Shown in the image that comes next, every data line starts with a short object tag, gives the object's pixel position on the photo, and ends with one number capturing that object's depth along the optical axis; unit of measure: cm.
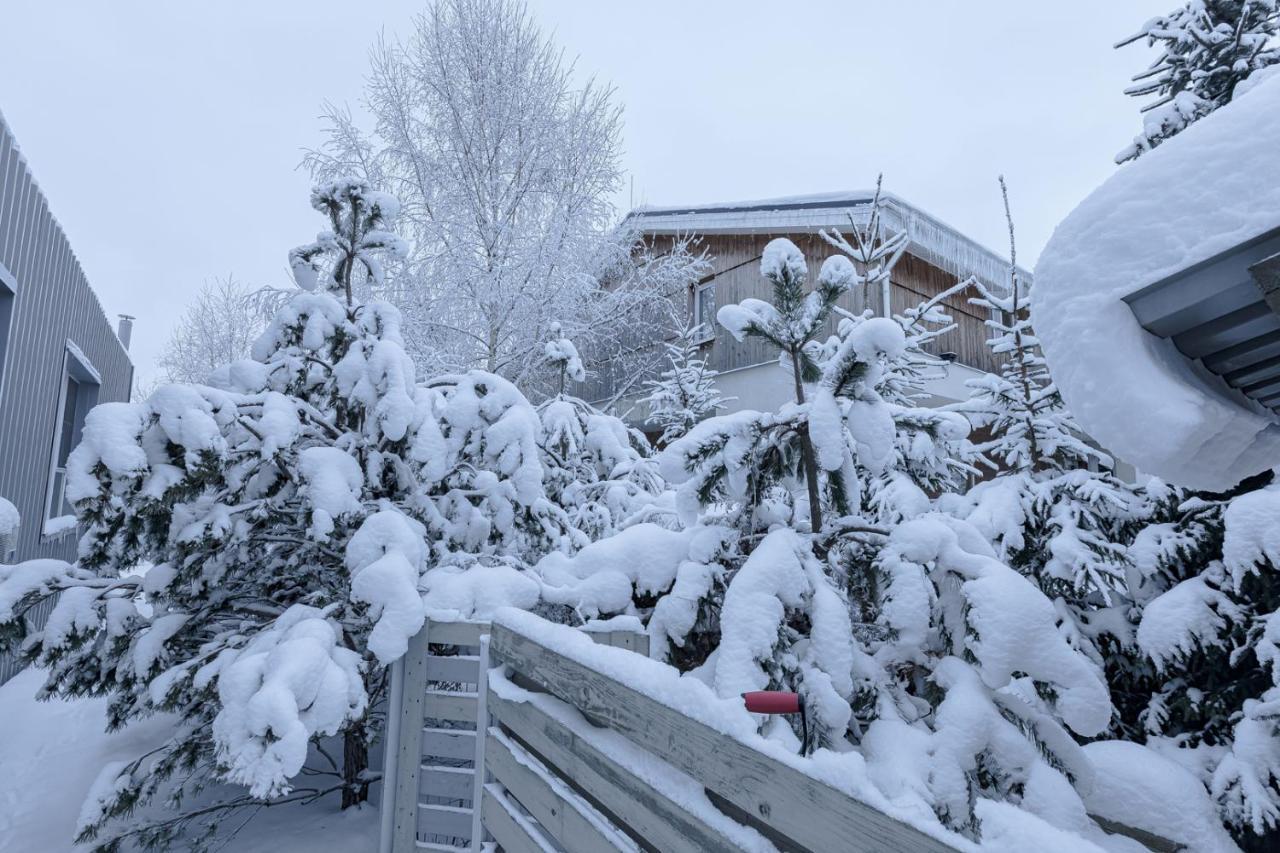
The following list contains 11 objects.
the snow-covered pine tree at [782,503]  198
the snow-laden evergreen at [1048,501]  281
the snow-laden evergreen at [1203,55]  344
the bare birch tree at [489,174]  841
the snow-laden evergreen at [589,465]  493
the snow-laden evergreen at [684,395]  977
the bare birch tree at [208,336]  1777
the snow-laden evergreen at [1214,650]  224
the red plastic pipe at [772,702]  157
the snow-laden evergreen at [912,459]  253
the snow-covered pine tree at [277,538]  256
